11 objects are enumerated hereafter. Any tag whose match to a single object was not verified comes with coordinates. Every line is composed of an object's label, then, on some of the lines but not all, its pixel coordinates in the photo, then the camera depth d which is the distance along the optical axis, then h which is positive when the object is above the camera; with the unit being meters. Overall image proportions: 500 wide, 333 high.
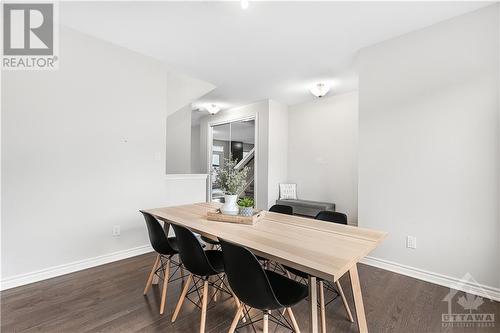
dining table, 1.15 -0.46
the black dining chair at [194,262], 1.53 -0.64
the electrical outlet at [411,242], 2.53 -0.81
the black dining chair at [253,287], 1.18 -0.64
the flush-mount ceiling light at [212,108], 5.77 +1.46
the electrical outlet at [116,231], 2.89 -0.79
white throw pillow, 5.37 -0.57
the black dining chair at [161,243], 1.89 -0.63
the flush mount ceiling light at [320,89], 4.08 +1.36
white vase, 2.08 -0.34
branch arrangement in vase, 2.11 -0.17
